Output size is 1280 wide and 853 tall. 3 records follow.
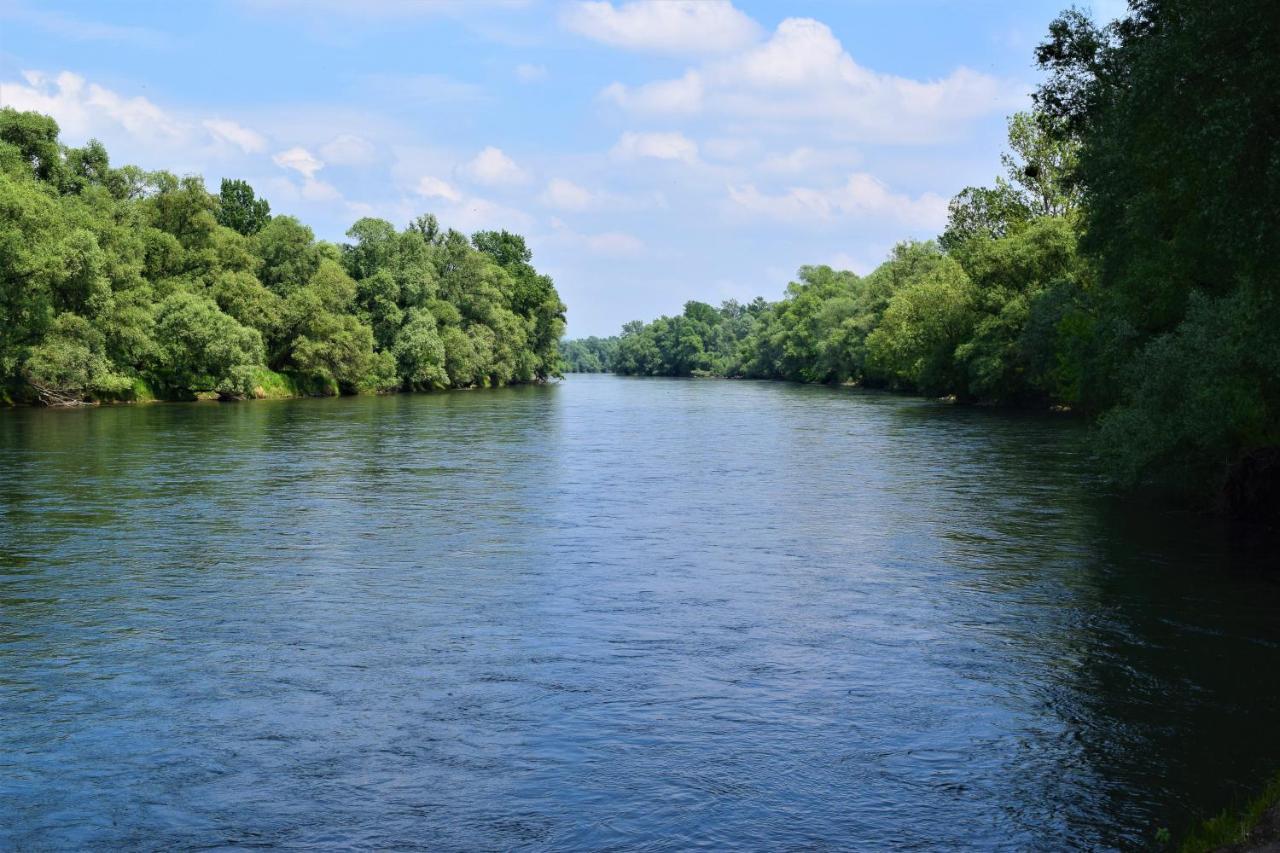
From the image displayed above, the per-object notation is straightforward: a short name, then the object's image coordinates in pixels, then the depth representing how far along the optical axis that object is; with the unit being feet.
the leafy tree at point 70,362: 244.22
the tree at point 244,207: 431.02
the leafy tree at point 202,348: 285.84
